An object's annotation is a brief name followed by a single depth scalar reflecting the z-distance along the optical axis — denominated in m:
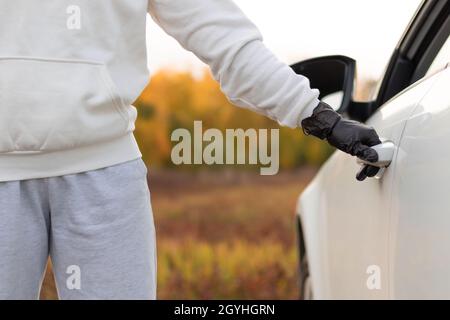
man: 4.57
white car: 4.47
